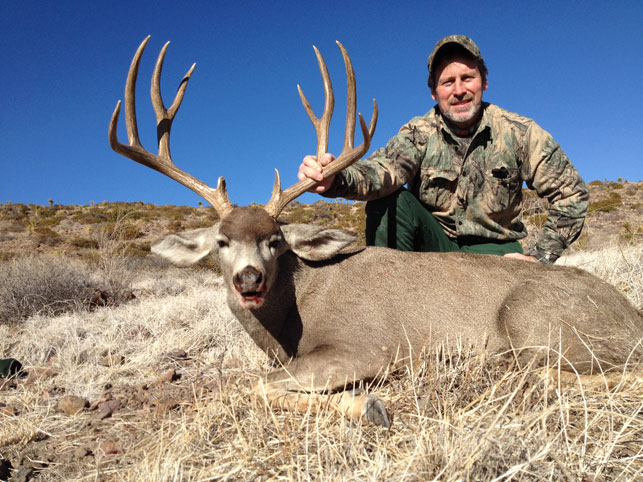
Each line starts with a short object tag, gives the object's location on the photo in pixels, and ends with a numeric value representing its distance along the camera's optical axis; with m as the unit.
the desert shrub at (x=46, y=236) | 20.67
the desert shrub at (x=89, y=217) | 26.15
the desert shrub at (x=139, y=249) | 17.71
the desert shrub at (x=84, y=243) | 19.92
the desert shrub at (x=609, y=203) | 20.96
